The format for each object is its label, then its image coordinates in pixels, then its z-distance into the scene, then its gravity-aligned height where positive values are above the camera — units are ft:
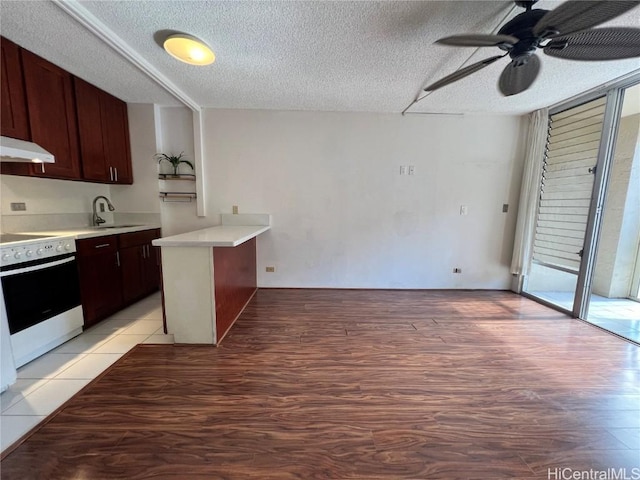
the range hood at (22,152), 5.81 +1.26
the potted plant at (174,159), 10.98 +2.09
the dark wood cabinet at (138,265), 9.20 -2.28
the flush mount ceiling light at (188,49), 6.00 +3.95
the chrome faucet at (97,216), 9.81 -0.43
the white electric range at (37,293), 5.70 -2.25
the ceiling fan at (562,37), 3.73 +3.17
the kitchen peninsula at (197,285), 6.77 -2.14
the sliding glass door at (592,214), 8.70 +0.09
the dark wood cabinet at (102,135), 8.66 +2.65
